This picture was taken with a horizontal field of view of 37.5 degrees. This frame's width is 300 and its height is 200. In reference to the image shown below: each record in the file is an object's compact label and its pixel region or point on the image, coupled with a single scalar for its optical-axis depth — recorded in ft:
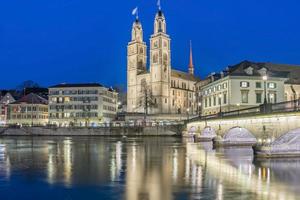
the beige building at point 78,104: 560.20
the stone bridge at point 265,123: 130.52
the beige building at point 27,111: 582.76
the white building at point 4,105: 599.41
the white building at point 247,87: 343.46
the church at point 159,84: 614.75
